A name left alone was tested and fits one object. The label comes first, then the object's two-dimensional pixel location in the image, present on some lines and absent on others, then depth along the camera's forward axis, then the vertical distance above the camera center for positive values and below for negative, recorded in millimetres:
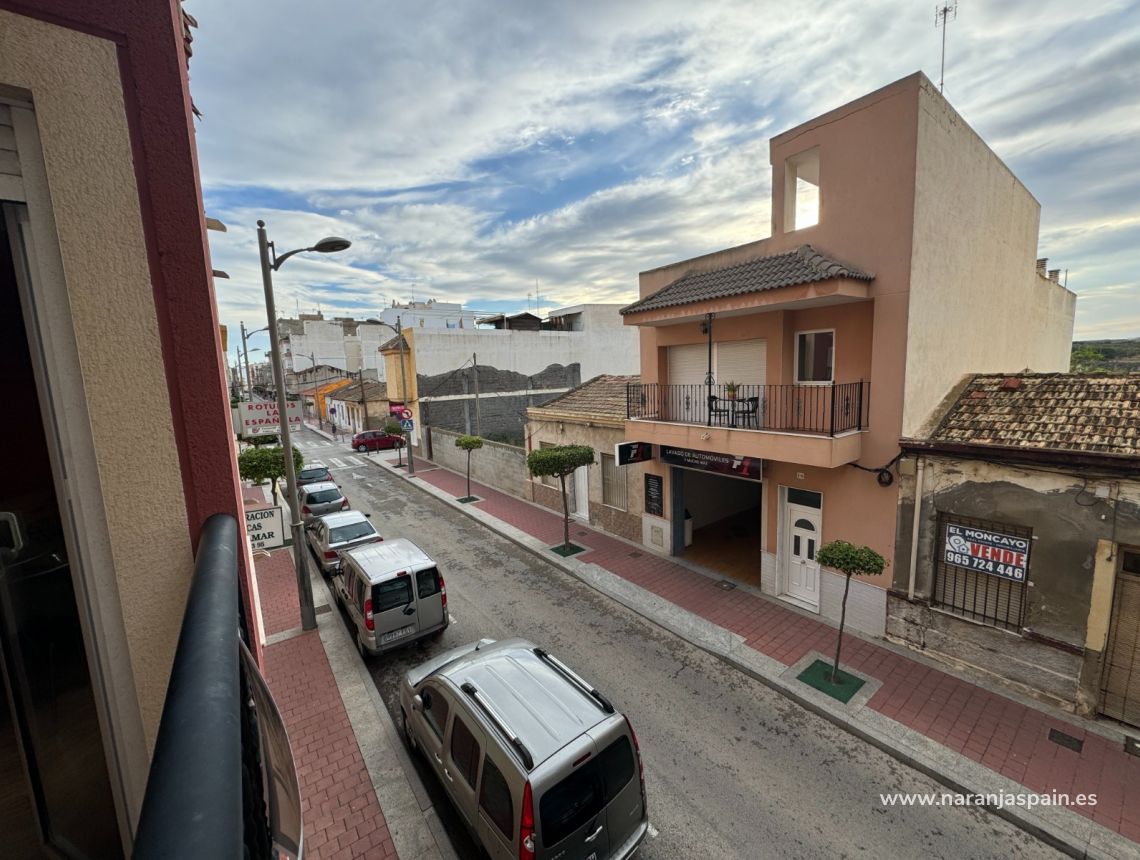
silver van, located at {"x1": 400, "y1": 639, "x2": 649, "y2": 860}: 4566 -3779
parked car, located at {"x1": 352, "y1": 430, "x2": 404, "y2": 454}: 30844 -4462
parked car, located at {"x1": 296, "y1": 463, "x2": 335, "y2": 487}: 19859 -4180
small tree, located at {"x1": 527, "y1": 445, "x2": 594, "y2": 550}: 13945 -2774
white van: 8648 -3970
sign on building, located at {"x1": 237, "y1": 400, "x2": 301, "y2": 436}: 10695 -996
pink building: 8938 +469
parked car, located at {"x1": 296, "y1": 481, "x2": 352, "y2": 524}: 16031 -4172
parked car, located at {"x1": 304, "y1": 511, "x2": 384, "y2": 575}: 12047 -4072
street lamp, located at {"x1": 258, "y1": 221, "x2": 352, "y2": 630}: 9062 -862
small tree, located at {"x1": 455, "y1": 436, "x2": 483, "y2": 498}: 19953 -3056
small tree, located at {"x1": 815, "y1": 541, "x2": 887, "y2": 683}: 8070 -3312
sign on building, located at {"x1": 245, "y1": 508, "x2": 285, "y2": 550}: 8086 -2464
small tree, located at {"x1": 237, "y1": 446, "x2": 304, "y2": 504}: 11875 -2159
